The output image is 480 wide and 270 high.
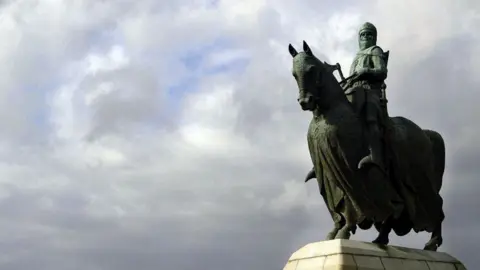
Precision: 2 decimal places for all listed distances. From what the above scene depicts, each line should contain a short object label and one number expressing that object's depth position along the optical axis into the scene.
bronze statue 14.81
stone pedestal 13.94
